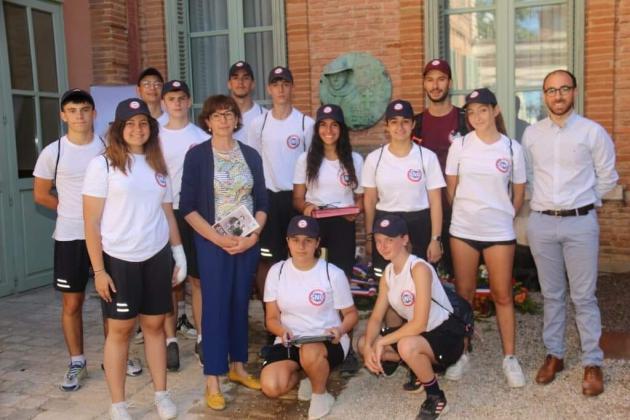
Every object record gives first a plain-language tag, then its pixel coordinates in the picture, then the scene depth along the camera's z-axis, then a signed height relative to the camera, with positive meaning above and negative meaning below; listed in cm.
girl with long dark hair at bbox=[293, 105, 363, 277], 473 -34
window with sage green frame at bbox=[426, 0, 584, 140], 729 +87
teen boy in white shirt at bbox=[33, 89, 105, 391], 439 -29
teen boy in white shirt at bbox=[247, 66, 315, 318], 515 -13
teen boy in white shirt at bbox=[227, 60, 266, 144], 523 +32
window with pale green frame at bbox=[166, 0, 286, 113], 824 +114
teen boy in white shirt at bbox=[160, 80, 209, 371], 475 -9
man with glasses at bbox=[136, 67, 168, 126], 508 +35
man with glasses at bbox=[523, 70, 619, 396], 408 -47
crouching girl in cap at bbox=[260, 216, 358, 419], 403 -112
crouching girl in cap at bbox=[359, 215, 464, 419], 388 -114
